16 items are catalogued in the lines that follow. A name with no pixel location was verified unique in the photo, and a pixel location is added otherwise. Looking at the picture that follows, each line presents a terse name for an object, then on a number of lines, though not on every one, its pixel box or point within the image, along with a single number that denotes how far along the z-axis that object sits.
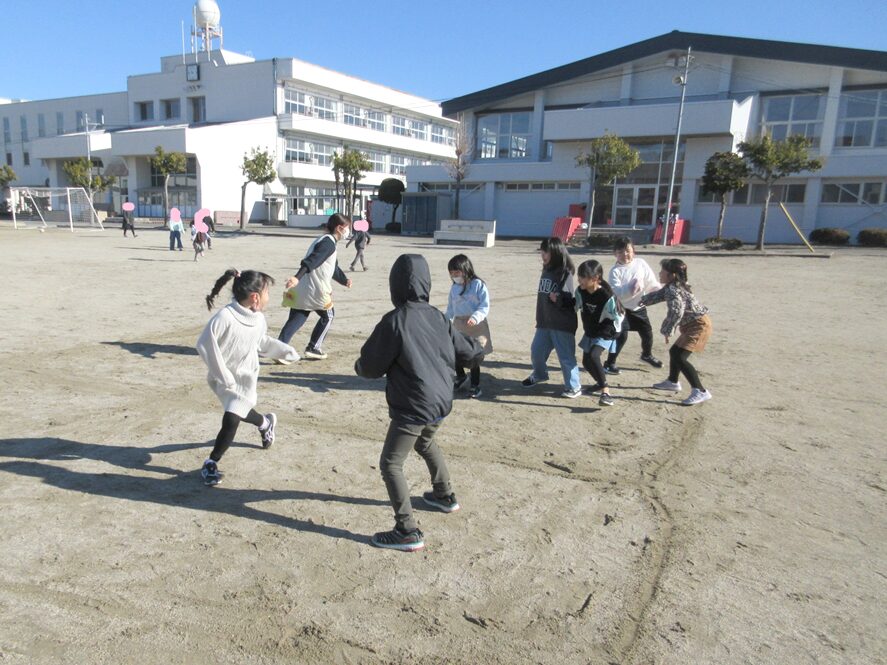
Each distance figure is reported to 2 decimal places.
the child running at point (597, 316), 5.71
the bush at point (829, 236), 29.70
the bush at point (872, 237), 28.50
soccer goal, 43.47
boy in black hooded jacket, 3.19
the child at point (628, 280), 6.87
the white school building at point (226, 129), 49.00
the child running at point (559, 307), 5.88
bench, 30.84
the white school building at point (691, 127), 31.58
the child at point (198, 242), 19.33
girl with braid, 3.85
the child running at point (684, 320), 5.88
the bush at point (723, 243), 27.53
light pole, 27.96
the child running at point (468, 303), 5.52
